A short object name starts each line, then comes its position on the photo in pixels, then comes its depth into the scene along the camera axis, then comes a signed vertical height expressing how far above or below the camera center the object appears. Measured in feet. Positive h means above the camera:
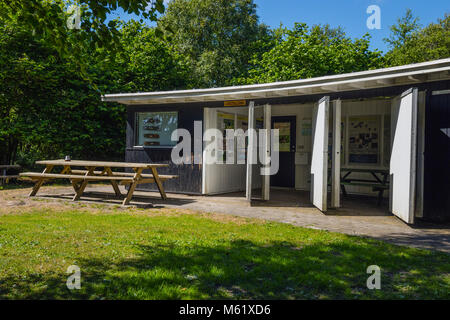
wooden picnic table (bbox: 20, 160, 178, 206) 23.56 -1.74
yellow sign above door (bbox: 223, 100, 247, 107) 27.31 +4.12
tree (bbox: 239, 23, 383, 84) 67.56 +19.46
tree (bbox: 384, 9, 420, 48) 93.18 +34.96
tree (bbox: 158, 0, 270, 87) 83.41 +30.91
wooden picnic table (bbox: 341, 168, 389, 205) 24.25 -1.98
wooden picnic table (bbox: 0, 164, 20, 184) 35.00 -2.13
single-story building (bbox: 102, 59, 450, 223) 19.36 +1.98
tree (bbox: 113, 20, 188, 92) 48.83 +13.86
